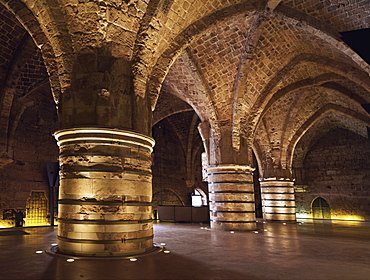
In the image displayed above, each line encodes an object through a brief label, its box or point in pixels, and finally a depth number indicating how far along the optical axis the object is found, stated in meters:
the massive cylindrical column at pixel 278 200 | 13.77
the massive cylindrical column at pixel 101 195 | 4.77
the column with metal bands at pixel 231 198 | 9.39
